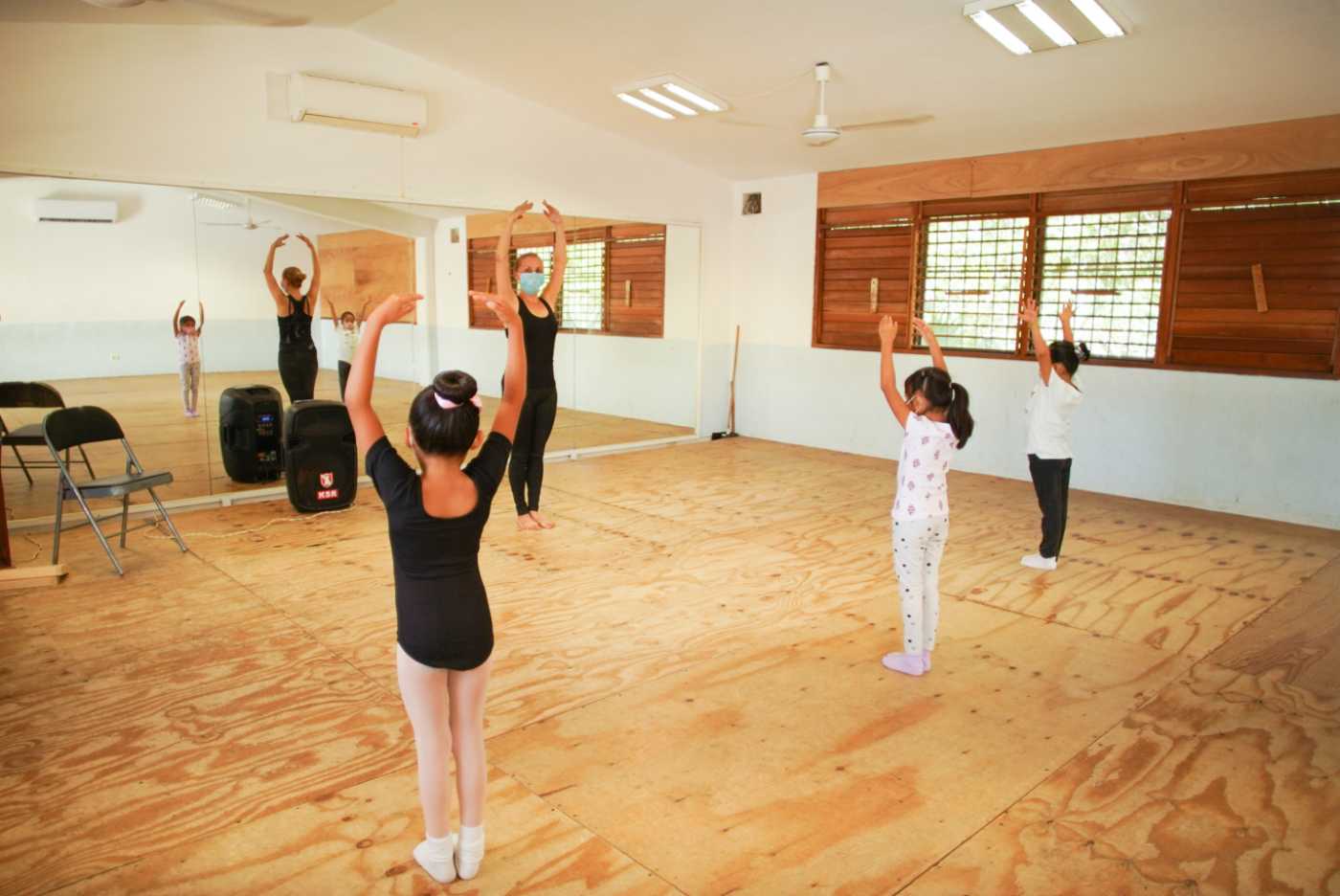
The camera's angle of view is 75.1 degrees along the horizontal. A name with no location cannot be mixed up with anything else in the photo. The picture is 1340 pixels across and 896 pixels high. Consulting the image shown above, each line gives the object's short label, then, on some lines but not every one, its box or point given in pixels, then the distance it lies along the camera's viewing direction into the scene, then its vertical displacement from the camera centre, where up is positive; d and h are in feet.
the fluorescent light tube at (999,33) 16.10 +5.67
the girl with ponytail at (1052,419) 15.20 -1.58
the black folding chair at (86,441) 14.76 -2.19
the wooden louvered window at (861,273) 26.99 +1.73
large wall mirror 17.93 +0.53
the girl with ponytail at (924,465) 10.77 -1.71
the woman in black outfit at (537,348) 17.57 -0.50
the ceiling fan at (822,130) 19.77 +4.46
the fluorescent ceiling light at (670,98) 21.49 +5.83
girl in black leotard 6.61 -1.94
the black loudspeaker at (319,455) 19.10 -2.95
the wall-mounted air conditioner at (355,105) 19.80 +5.06
